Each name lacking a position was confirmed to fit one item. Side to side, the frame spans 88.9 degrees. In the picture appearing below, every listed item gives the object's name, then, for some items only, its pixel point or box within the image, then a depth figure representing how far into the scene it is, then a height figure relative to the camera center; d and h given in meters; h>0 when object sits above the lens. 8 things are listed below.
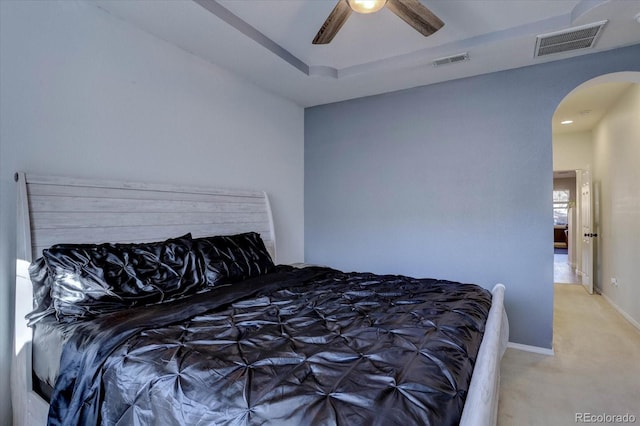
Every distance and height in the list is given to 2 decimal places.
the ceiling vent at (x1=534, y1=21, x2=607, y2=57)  2.48 +1.38
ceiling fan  1.92 +1.22
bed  0.99 -0.54
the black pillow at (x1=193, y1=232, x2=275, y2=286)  2.36 -0.35
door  5.38 -0.38
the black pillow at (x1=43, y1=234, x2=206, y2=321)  1.66 -0.36
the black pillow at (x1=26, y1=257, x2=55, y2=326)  1.72 -0.39
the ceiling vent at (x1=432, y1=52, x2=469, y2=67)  2.93 +1.40
